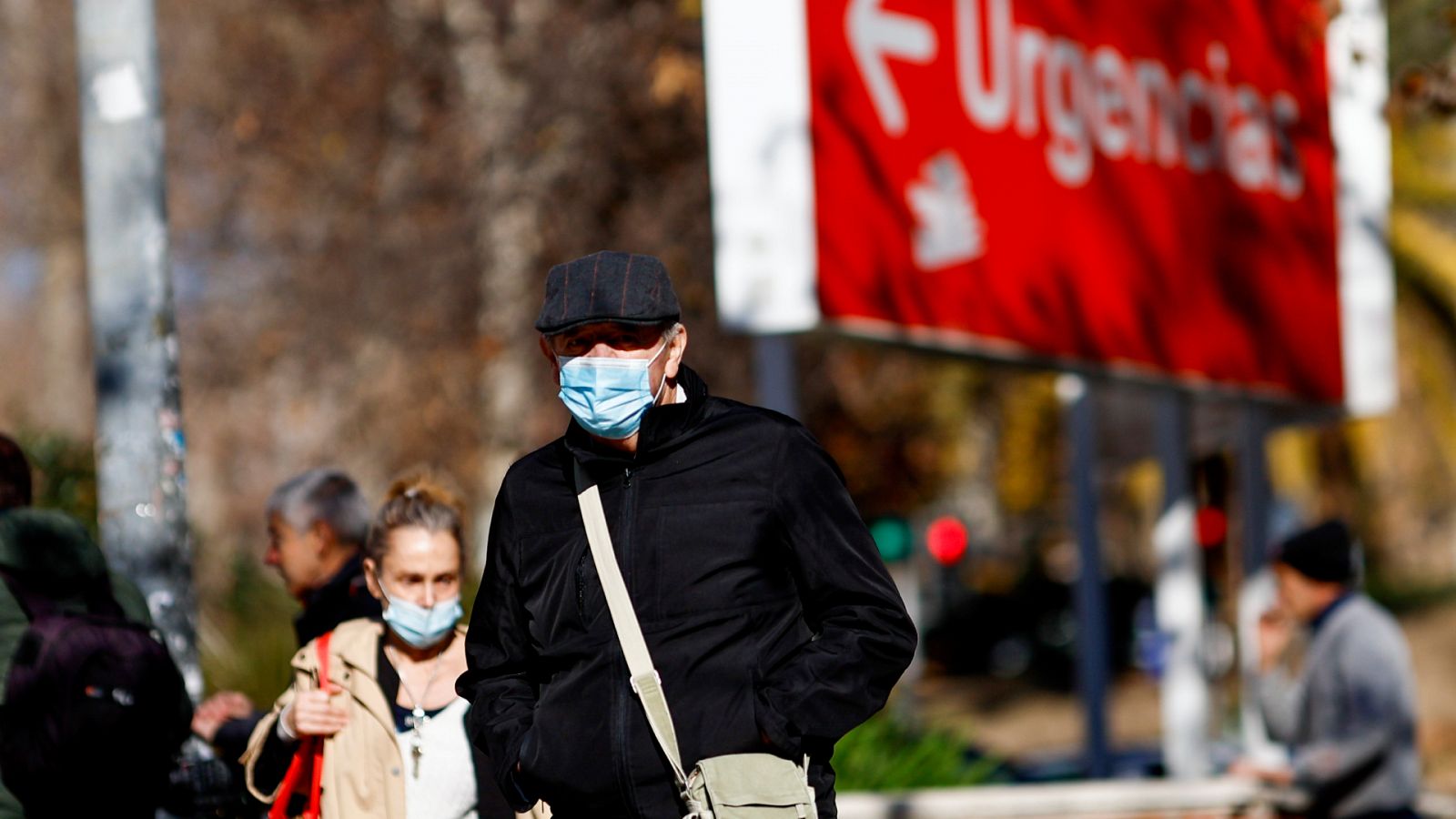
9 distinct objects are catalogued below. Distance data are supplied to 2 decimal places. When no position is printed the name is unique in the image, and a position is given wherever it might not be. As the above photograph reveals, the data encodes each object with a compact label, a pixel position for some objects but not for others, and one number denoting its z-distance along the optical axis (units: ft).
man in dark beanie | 39.93
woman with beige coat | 27.40
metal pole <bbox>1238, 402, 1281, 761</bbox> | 82.79
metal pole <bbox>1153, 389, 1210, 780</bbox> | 74.79
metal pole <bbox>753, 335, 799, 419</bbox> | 59.21
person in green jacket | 28.14
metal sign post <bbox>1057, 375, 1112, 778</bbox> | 76.24
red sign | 51.57
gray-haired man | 30.96
